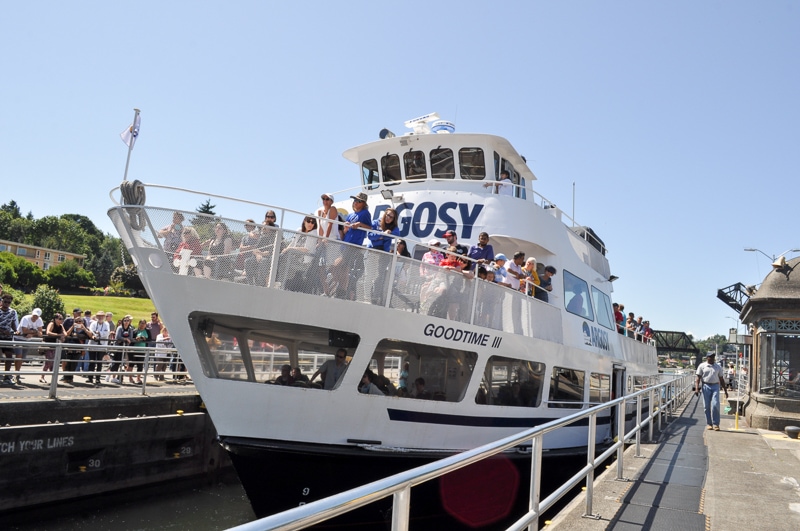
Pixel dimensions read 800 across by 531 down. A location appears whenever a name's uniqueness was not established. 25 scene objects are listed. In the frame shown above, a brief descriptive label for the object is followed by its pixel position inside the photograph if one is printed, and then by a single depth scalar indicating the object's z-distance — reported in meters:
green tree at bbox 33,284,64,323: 50.84
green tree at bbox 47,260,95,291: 86.44
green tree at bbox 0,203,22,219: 132.12
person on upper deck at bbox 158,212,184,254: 6.82
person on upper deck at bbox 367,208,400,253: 8.13
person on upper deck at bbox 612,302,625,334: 16.38
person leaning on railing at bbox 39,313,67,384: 13.43
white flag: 7.77
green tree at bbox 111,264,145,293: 78.14
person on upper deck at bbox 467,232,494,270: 9.60
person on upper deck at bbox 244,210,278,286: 6.87
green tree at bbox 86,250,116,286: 100.06
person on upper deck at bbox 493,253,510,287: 9.41
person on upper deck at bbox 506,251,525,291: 9.56
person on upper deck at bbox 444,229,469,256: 9.09
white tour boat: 6.85
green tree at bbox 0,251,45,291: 79.73
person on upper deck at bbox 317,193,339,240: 8.48
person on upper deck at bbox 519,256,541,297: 9.93
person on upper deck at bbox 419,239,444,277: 8.84
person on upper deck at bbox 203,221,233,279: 6.78
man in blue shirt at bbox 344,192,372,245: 8.24
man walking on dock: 12.78
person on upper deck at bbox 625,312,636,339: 18.35
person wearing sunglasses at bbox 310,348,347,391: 7.24
